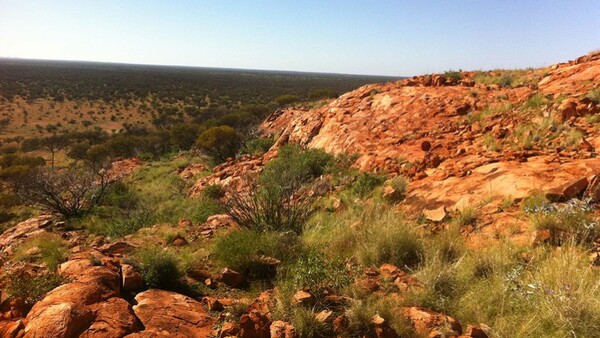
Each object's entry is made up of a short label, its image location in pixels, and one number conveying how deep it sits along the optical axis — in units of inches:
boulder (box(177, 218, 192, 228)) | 282.7
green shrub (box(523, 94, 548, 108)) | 317.4
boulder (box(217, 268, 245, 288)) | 161.6
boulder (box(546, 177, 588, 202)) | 181.3
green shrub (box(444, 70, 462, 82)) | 514.7
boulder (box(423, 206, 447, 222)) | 208.8
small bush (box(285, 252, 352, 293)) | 135.9
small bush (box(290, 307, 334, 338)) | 112.6
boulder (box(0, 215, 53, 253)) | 305.7
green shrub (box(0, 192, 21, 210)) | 612.9
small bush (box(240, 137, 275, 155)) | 629.3
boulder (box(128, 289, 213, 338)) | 116.6
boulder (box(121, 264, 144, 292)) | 143.8
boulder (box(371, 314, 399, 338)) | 111.3
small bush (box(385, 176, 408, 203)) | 265.3
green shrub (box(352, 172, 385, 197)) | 300.6
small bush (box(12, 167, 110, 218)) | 394.0
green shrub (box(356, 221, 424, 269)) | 168.1
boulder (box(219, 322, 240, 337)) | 111.1
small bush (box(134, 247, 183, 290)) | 151.5
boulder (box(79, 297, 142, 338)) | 108.3
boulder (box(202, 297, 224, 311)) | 135.9
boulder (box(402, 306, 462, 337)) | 111.0
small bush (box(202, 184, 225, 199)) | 440.1
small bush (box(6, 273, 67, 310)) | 122.6
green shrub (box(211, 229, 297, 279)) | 169.8
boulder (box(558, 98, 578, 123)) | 277.6
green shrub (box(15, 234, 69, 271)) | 173.6
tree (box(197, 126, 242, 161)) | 698.2
